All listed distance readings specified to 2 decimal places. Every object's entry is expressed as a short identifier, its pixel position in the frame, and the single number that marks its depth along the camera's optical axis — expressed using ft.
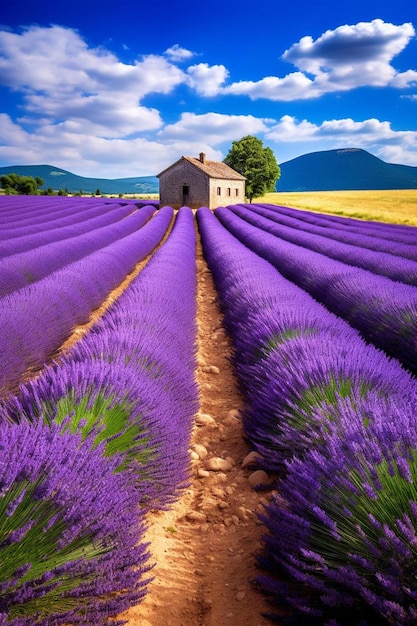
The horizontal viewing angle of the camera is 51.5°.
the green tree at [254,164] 134.21
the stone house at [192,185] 99.30
